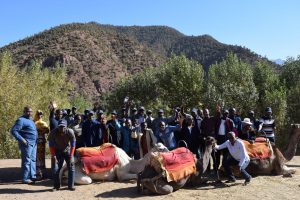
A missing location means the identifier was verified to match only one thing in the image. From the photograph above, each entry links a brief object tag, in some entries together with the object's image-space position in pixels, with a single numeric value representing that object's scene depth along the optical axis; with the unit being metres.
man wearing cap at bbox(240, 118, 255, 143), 11.37
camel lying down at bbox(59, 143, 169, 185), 10.38
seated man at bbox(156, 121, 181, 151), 10.91
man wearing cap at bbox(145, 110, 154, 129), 12.07
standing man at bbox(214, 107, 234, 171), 11.00
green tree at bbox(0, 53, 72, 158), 19.77
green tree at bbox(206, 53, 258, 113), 32.59
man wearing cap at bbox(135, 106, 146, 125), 12.33
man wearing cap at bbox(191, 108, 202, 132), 11.13
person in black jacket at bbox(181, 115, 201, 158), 10.93
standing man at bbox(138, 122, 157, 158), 11.04
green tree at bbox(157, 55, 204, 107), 36.47
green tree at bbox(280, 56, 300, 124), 30.18
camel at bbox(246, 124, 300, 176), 11.19
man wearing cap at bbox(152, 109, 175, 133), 11.41
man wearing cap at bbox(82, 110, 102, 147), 11.22
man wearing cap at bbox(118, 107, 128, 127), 12.71
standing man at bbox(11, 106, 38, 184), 10.15
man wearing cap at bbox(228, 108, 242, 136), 11.52
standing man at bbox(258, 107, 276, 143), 12.09
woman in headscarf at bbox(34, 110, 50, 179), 11.07
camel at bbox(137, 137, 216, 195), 9.41
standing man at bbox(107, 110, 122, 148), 11.72
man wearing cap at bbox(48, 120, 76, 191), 9.61
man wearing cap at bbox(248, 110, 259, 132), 12.12
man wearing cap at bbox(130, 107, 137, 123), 12.50
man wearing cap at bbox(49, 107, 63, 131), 11.06
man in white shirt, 10.18
